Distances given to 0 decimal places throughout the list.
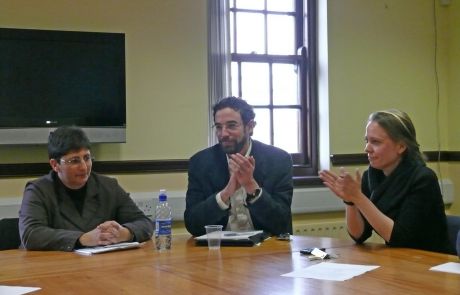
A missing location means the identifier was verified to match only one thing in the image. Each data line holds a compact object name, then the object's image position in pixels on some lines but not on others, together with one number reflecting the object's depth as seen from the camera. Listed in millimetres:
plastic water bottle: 2406
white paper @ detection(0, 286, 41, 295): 1690
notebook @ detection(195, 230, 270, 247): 2467
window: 4227
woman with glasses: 2500
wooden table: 1681
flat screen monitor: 3381
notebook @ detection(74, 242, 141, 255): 2354
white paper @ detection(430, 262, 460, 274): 1858
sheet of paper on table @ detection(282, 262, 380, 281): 1805
